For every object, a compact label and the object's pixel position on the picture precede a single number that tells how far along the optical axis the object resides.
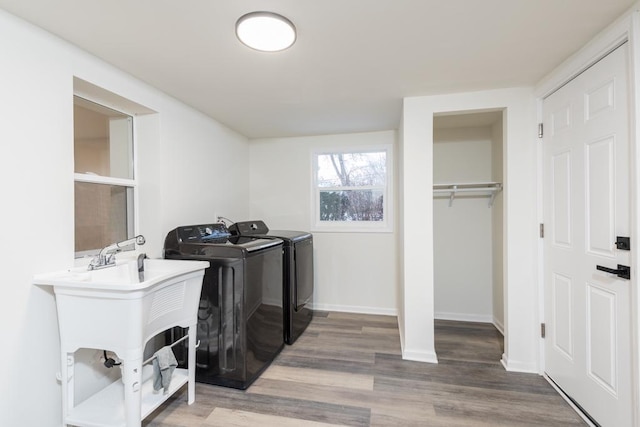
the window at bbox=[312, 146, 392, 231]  3.50
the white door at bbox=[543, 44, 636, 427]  1.48
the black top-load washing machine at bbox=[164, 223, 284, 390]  2.02
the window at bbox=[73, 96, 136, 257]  1.90
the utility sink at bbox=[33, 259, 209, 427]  1.39
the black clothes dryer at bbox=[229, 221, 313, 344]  2.75
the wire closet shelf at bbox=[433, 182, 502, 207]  2.80
